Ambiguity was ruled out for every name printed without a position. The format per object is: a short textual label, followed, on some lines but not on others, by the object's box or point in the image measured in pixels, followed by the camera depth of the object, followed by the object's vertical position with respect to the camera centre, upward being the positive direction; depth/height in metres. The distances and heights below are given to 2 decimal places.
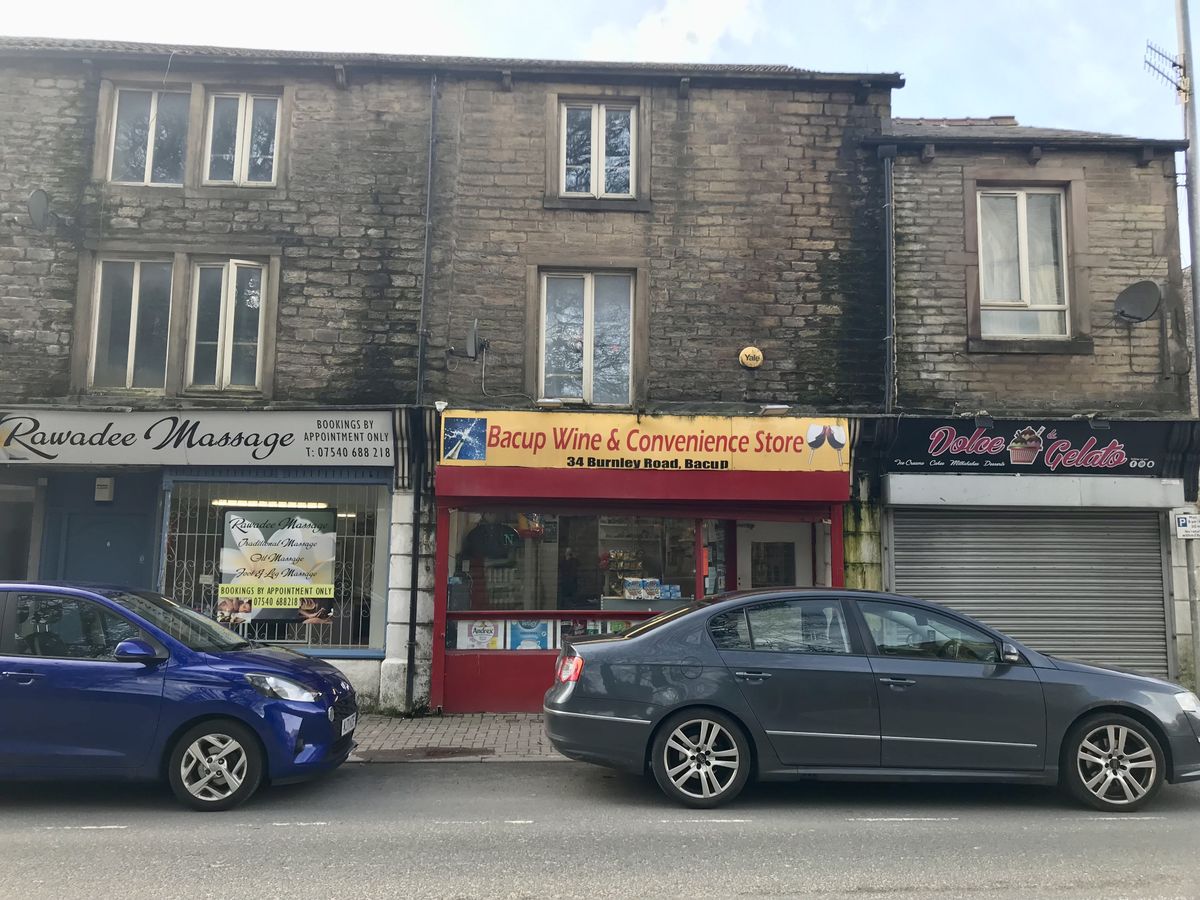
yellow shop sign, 10.02 +1.24
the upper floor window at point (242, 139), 10.85 +4.91
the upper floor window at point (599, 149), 11.02 +4.92
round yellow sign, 10.56 +2.30
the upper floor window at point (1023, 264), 10.84 +3.55
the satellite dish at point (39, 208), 10.16 +3.78
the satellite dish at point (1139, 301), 10.31 +2.96
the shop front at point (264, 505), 10.08 +0.50
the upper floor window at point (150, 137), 10.82 +4.90
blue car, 6.09 -1.09
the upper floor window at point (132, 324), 10.60 +2.61
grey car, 6.21 -1.13
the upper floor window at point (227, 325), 10.61 +2.61
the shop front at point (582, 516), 10.00 +0.42
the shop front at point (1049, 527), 10.27 +0.37
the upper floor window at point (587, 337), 10.75 +2.56
